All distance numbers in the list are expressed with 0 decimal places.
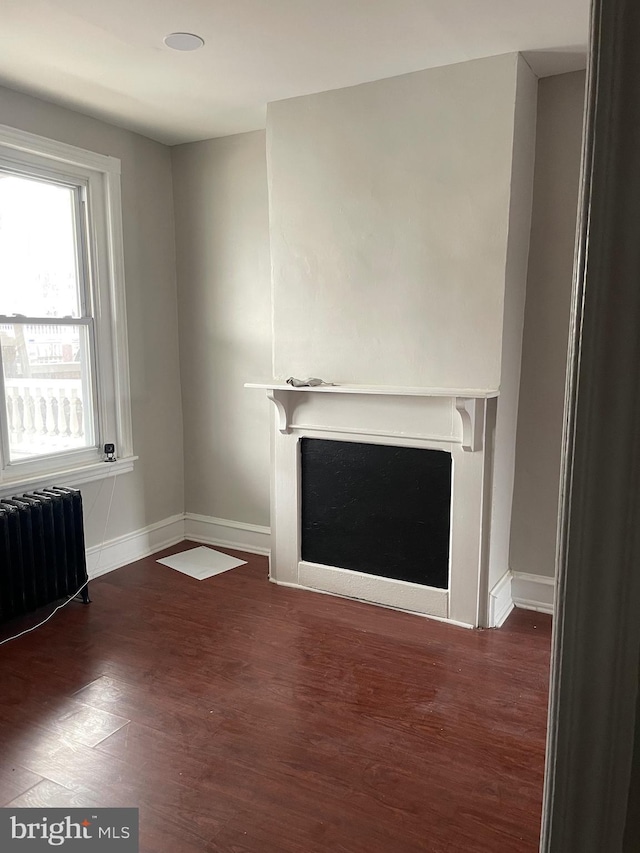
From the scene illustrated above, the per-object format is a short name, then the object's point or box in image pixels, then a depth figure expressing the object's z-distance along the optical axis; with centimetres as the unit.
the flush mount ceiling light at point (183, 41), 261
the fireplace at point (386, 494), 308
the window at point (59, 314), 332
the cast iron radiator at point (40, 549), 305
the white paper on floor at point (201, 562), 388
